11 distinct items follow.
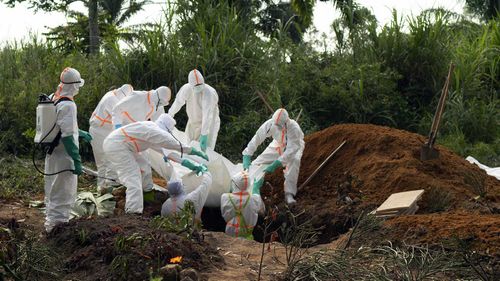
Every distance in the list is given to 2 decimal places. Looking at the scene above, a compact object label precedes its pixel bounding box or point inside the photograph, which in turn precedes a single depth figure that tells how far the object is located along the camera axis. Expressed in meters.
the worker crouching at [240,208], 10.03
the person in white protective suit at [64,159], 8.66
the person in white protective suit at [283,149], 11.07
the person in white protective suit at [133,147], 9.80
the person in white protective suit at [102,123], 12.06
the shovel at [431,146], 11.33
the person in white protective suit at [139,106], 11.37
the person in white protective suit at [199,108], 12.33
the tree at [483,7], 31.66
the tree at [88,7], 26.20
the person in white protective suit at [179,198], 9.88
